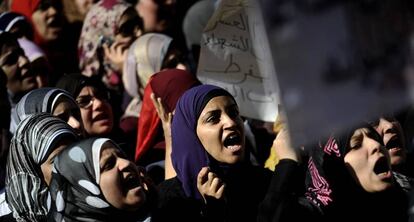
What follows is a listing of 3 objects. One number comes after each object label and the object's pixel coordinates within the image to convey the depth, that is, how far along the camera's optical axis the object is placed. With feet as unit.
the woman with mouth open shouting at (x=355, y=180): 27.81
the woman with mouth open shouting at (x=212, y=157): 27.48
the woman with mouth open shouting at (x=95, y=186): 24.67
